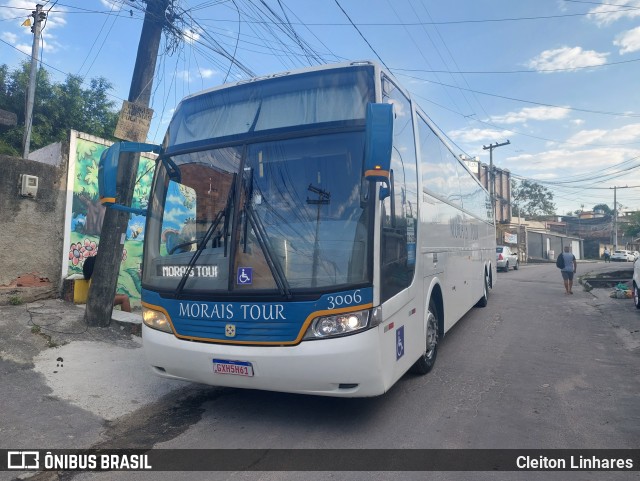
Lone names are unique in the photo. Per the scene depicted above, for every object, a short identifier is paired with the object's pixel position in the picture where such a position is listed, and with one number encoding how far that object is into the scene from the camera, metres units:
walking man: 15.10
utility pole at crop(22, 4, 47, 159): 13.37
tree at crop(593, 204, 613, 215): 83.38
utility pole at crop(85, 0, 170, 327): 7.78
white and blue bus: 3.85
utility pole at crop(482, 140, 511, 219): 37.66
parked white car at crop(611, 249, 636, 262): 52.00
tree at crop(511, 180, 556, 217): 72.38
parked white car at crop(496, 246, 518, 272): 28.30
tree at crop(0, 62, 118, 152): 18.77
